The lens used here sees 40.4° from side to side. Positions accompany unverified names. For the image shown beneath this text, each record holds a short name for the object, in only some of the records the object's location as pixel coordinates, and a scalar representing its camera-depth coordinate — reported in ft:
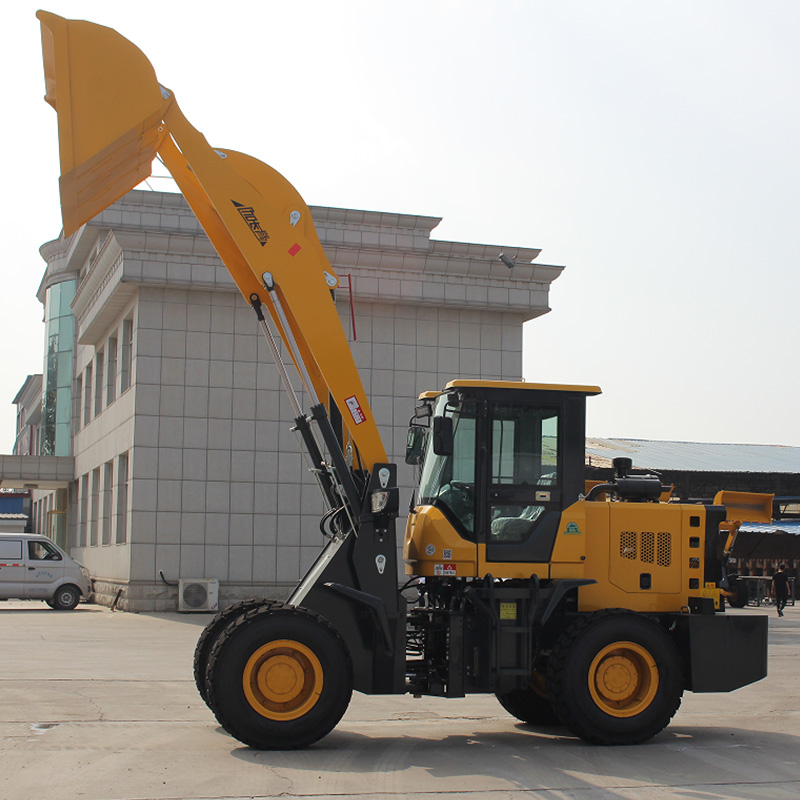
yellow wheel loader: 30.91
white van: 91.56
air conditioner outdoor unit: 83.87
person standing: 104.73
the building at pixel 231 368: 86.12
